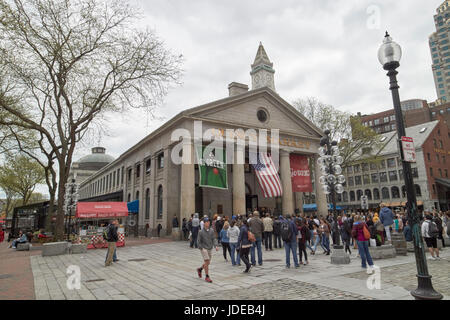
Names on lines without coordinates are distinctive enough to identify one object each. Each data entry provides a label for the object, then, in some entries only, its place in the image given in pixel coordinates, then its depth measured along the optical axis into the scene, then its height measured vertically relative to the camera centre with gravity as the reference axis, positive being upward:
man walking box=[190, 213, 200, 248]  18.04 -0.76
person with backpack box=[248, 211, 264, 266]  11.62 -0.58
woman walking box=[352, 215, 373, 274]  9.99 -0.92
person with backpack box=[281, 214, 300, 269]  10.80 -0.87
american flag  26.16 +3.36
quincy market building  26.45 +5.58
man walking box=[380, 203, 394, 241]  15.12 -0.34
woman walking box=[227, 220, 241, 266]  11.62 -0.99
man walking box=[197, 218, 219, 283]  9.04 -0.83
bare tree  16.58 +9.79
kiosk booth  20.38 +0.30
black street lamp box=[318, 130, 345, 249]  12.94 +1.98
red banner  31.97 +4.19
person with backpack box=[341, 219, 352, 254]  13.34 -0.94
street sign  6.34 +1.28
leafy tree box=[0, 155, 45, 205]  41.53 +7.11
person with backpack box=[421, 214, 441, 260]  11.79 -1.04
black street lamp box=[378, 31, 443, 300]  5.88 +0.56
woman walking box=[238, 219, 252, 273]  10.45 -1.01
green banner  23.77 +3.93
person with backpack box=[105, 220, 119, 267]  12.40 -0.92
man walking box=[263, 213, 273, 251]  16.05 -0.93
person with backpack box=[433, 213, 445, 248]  14.80 -0.78
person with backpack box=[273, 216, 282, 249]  17.00 -1.00
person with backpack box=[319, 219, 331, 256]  14.53 -1.29
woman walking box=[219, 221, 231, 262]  12.64 -1.00
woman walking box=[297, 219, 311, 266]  11.72 -0.95
